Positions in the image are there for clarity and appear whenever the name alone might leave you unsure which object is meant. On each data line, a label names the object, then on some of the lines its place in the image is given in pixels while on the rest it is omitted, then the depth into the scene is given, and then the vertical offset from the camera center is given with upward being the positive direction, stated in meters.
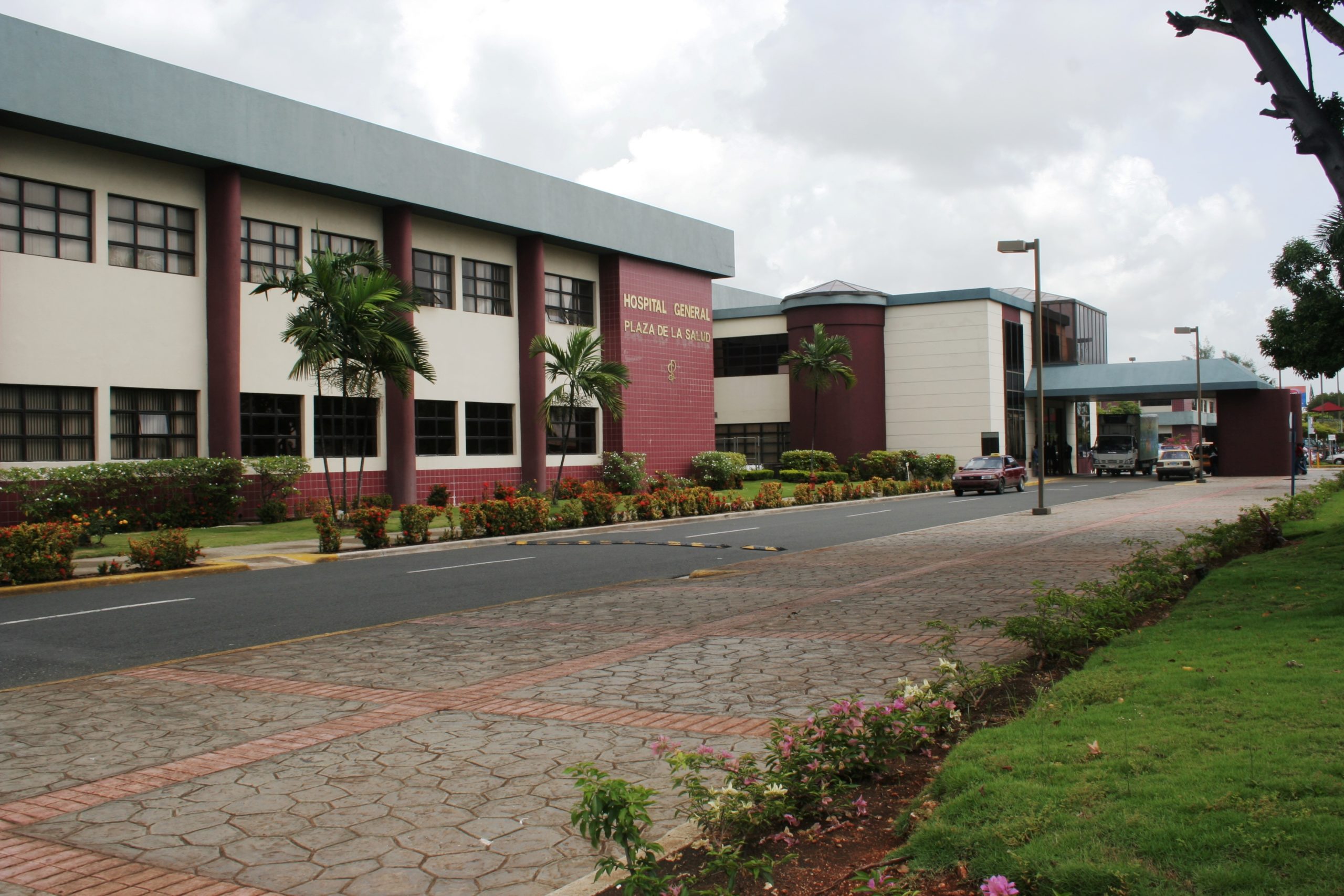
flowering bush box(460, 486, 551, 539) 24.16 -1.34
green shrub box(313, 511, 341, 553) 20.56 -1.40
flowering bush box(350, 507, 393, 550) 21.42 -1.30
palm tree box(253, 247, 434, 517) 23.67 +2.98
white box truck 57.81 +0.13
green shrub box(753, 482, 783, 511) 34.69 -1.39
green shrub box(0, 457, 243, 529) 22.03 -0.58
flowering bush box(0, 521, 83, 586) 16.19 -1.33
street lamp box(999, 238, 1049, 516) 24.81 +1.93
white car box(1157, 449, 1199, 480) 52.00 -0.79
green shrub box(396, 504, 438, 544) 22.58 -1.36
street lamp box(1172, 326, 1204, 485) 45.00 +1.57
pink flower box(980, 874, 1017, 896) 3.35 -1.35
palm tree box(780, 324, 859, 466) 49.38 +4.19
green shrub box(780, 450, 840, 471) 48.50 -0.34
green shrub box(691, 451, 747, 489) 42.00 -0.58
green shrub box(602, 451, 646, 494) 38.12 -0.56
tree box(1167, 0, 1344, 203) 7.22 +2.57
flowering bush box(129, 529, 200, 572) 17.88 -1.48
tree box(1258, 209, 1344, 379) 20.97 +2.51
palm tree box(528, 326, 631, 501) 30.78 +2.36
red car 40.91 -0.95
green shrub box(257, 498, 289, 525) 26.33 -1.22
